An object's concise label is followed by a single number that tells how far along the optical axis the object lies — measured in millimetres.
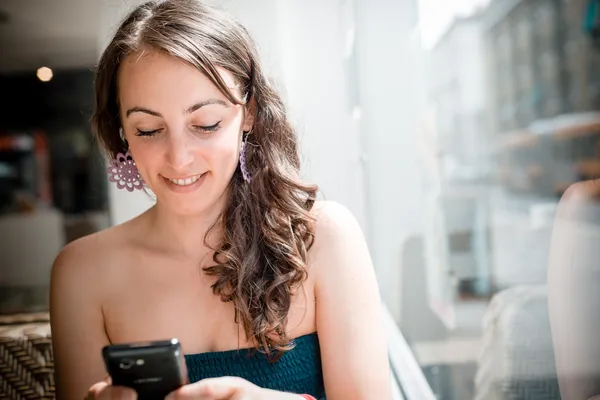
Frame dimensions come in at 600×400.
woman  857
